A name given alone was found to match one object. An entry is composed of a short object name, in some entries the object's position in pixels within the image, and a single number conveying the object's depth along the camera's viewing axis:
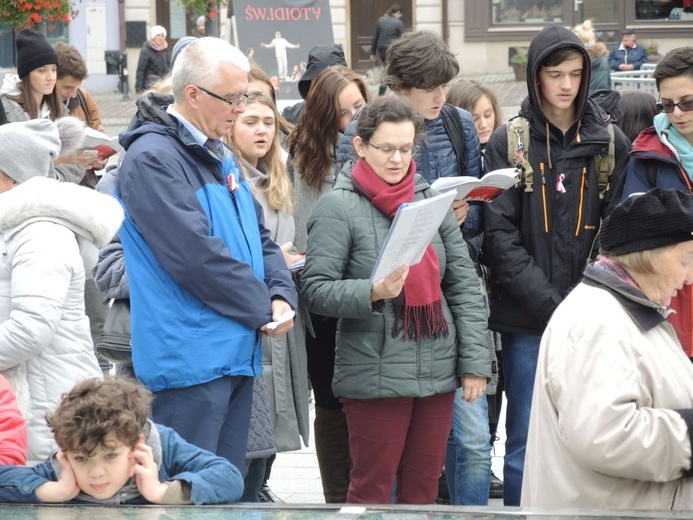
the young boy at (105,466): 5.89
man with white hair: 7.68
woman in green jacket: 8.60
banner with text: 22.91
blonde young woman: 8.99
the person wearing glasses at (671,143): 9.51
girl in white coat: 7.18
